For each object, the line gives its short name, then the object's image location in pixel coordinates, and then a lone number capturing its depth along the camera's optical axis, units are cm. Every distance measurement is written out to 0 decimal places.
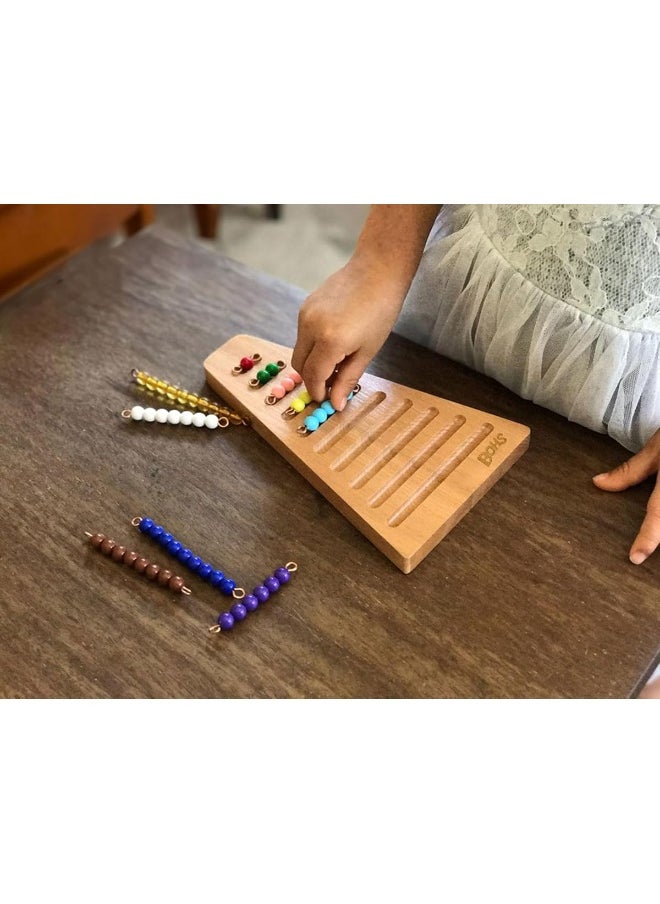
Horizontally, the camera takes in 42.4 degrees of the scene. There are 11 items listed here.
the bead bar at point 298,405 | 102
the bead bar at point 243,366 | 108
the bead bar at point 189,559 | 87
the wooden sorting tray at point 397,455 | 90
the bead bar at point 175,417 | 104
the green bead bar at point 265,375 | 106
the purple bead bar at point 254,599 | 84
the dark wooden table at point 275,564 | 81
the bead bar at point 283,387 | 104
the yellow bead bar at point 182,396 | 106
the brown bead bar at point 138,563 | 87
